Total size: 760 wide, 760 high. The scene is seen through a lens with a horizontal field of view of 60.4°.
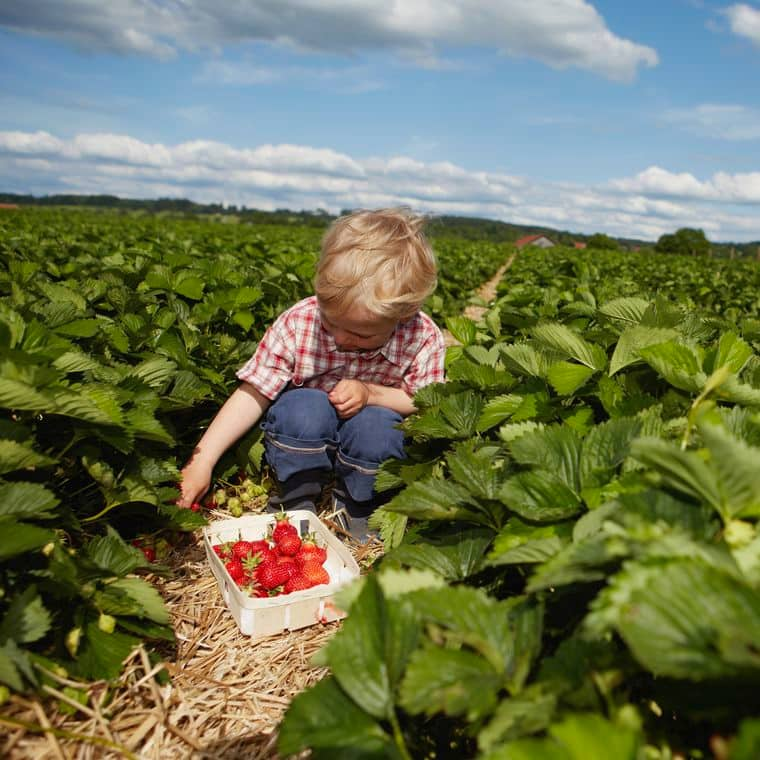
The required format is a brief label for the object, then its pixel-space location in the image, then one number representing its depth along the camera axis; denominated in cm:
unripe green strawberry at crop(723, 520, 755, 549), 84
